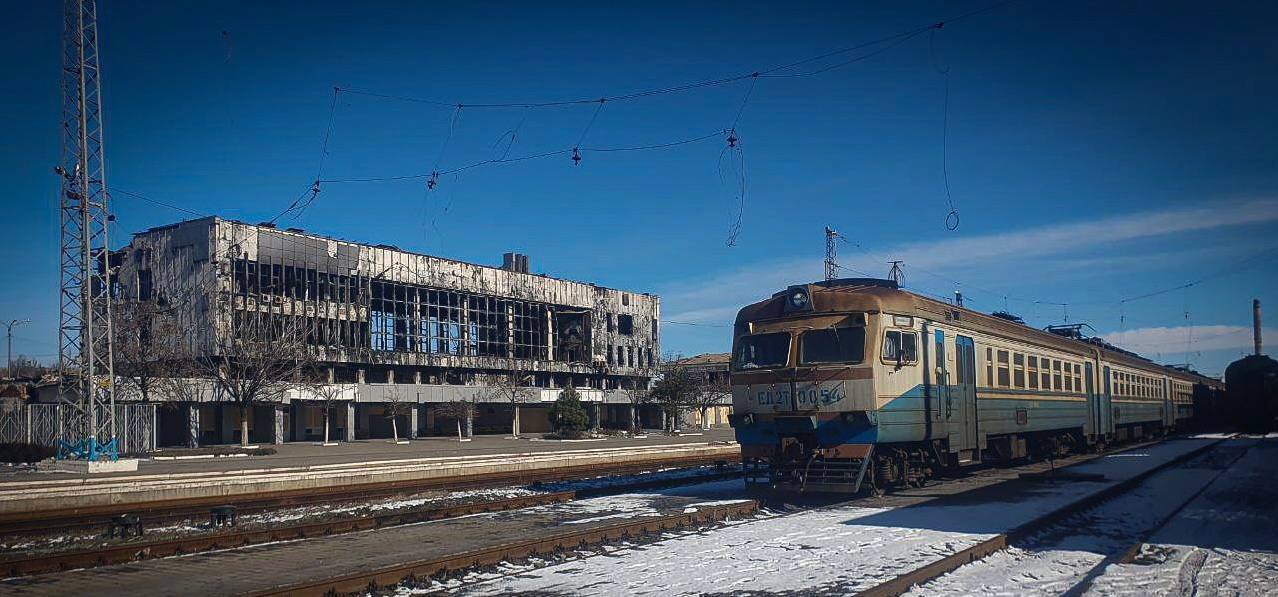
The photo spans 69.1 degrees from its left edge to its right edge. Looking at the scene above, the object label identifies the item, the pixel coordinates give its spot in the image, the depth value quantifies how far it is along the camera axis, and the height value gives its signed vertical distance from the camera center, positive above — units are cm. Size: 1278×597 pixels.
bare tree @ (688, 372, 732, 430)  6775 -278
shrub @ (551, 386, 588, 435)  6000 -352
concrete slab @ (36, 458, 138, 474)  2920 -314
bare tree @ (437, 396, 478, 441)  6025 -312
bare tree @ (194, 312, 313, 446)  4391 +16
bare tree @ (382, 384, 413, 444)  5953 -250
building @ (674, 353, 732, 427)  7670 -185
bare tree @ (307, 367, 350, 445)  5381 -156
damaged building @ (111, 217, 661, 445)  5644 +308
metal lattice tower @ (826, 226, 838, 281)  6562 +752
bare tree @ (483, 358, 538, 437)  6650 -211
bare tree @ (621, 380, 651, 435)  7231 -320
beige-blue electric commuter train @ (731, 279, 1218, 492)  1519 -54
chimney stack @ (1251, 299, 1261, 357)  5781 +155
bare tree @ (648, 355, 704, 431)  6588 -225
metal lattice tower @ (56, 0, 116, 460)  3247 +272
